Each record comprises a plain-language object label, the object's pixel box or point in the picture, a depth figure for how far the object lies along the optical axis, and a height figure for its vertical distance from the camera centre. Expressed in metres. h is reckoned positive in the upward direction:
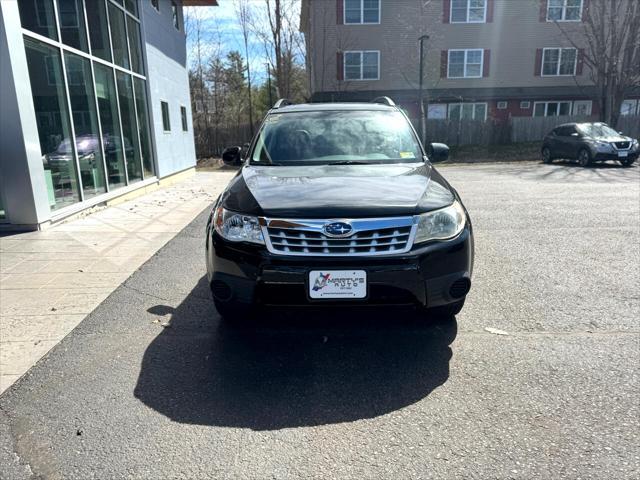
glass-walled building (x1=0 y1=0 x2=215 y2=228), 6.63 +0.45
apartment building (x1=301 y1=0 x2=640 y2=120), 26.64 +3.83
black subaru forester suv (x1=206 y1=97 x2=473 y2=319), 2.87 -0.74
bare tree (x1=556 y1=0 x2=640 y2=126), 22.31 +3.38
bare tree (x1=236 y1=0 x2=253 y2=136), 30.09 +6.31
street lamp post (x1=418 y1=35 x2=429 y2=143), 24.16 +1.22
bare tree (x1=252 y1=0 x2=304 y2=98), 29.39 +4.78
